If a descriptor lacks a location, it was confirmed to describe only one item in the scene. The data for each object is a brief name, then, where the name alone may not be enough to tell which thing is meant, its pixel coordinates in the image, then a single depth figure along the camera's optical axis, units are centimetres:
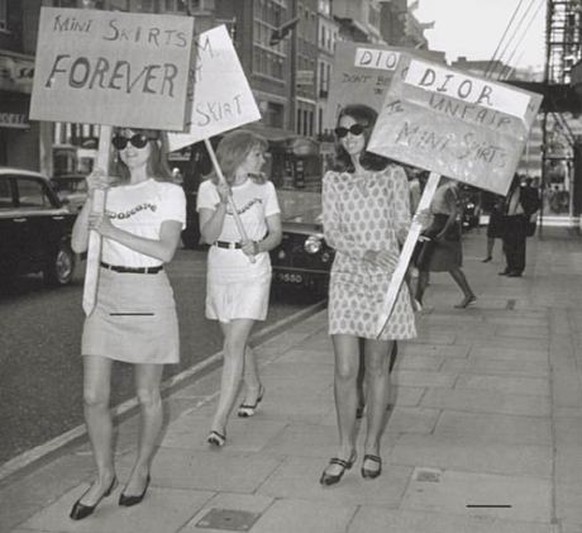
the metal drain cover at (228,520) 467
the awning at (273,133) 3319
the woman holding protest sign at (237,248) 609
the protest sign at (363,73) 952
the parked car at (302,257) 1367
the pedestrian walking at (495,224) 1855
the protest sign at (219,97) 635
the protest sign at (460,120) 564
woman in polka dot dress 545
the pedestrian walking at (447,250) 1226
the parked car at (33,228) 1359
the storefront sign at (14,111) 3061
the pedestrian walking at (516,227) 1775
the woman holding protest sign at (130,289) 480
